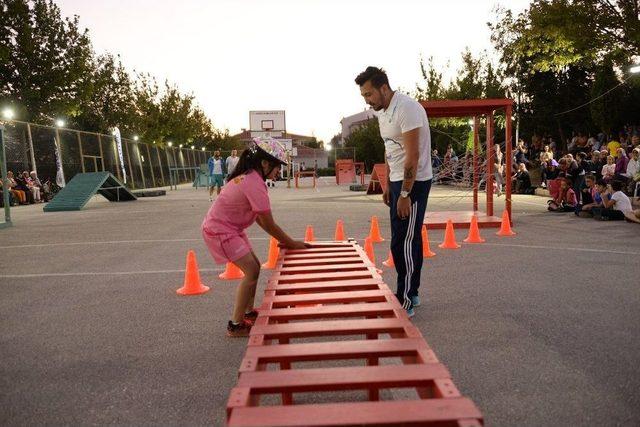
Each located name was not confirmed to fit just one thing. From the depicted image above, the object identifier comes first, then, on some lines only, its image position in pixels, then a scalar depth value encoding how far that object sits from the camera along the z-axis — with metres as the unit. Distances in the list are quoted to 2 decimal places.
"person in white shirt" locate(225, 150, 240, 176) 20.59
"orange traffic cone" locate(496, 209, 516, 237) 9.12
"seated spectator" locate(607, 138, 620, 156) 19.16
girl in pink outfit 3.70
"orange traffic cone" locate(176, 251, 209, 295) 5.42
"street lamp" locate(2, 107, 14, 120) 19.96
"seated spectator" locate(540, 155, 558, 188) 19.17
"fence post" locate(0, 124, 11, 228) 12.07
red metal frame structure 10.06
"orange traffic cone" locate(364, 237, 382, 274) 6.52
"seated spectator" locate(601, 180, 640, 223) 10.90
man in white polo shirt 4.11
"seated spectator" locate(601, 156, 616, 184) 14.57
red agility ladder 1.54
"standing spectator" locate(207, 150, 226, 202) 20.17
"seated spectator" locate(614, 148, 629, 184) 14.68
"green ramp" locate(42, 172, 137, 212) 16.98
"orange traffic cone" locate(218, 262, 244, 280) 6.10
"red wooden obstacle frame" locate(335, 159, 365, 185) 33.19
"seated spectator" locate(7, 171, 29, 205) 19.80
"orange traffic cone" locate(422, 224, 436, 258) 7.20
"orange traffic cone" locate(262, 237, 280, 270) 6.69
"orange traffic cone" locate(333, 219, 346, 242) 7.81
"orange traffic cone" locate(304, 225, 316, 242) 7.27
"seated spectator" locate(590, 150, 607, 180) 15.59
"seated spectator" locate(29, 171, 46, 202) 21.41
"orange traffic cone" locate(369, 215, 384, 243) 8.34
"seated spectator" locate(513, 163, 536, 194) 20.62
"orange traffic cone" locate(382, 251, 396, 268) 6.58
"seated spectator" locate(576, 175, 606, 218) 11.85
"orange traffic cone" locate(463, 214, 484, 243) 8.37
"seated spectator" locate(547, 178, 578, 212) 13.21
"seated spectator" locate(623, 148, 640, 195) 14.05
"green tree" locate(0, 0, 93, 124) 30.48
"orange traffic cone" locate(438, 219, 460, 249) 7.90
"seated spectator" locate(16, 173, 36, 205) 20.45
